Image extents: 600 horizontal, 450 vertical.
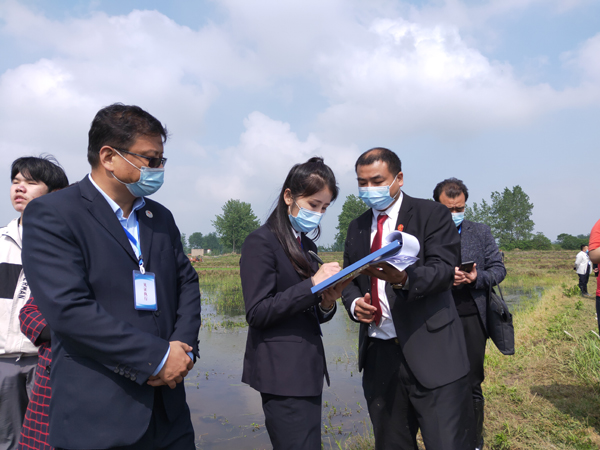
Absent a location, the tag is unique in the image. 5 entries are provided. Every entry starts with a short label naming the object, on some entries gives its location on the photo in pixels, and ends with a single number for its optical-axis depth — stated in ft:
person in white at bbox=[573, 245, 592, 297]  40.35
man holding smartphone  10.50
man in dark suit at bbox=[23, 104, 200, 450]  4.87
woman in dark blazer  6.35
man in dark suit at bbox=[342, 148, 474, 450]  7.07
